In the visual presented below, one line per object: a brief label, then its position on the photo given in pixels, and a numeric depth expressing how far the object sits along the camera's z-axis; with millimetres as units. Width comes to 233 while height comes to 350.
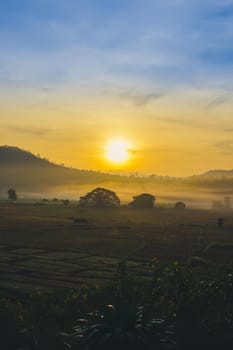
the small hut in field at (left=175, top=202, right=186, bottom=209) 184400
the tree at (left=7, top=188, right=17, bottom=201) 192000
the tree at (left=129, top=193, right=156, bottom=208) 162625
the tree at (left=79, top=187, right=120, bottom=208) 155625
